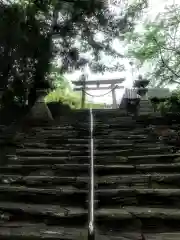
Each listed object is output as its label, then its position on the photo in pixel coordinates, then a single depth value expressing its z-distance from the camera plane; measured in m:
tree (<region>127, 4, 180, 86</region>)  7.23
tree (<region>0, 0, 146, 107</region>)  4.61
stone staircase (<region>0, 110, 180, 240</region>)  1.92
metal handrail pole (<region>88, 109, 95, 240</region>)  1.44
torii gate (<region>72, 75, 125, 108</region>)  11.61
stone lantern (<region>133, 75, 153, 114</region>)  7.68
